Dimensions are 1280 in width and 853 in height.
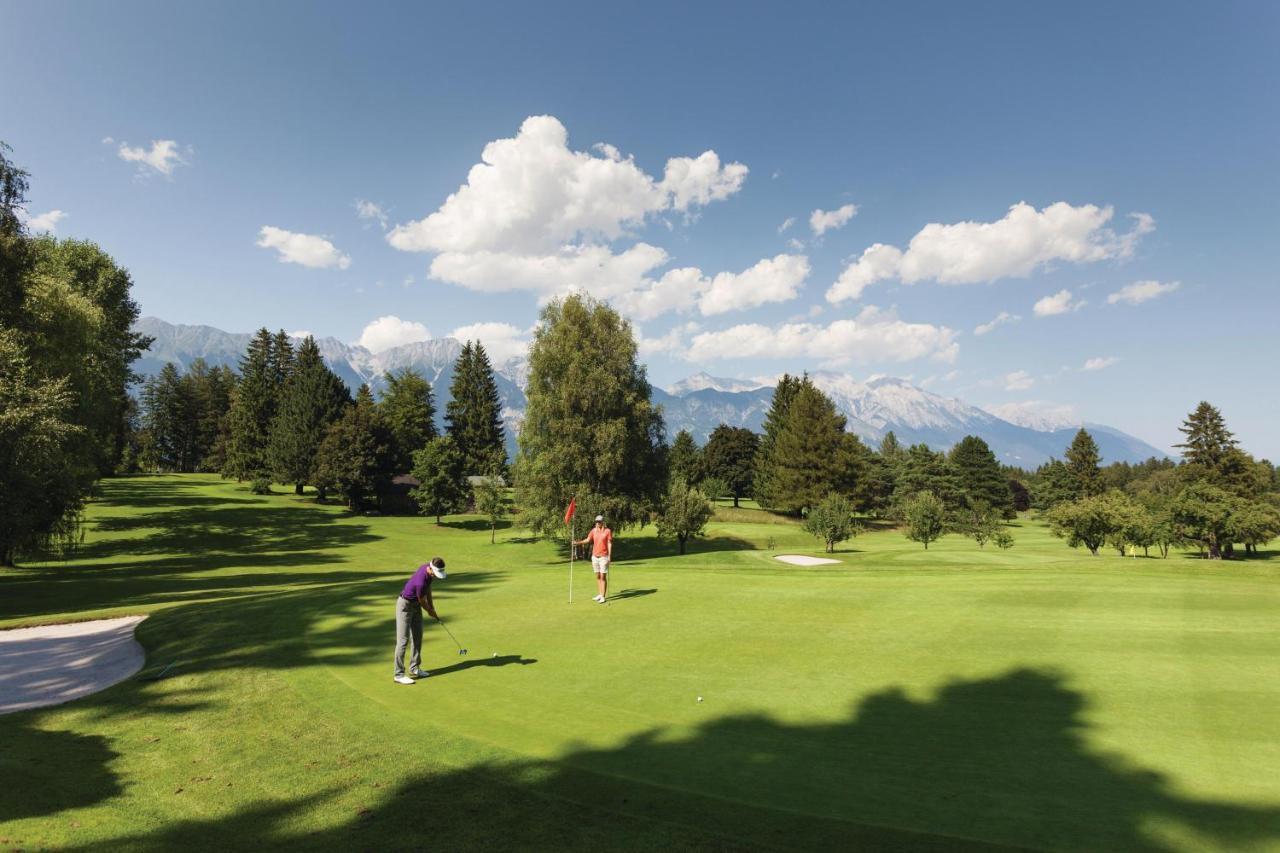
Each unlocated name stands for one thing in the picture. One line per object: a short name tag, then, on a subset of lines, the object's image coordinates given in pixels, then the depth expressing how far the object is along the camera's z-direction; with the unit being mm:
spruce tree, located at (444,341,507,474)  85750
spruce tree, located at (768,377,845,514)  77875
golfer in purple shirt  11227
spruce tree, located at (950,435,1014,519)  96750
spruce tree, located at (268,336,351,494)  72938
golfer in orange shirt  16969
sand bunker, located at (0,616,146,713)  11742
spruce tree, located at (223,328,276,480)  82375
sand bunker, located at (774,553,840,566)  33250
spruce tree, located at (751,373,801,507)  86250
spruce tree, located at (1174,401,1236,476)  71688
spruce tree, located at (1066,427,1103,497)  91375
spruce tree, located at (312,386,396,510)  65312
